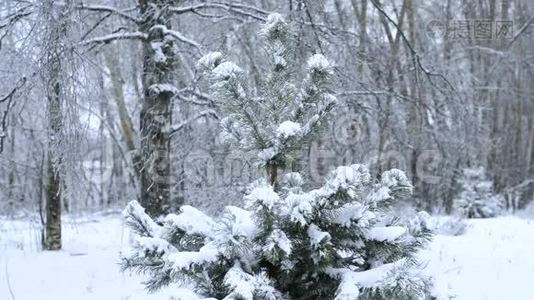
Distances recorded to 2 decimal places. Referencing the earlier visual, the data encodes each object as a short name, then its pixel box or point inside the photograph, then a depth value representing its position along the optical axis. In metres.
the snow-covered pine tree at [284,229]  2.48
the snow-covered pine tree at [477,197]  16.62
